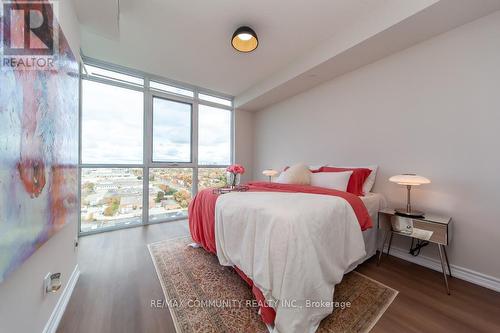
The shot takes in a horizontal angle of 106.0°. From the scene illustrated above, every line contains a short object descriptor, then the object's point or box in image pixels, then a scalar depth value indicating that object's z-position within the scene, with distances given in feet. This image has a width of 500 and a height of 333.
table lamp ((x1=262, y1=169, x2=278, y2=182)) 12.09
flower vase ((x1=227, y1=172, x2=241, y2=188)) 8.51
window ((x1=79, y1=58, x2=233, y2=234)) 10.06
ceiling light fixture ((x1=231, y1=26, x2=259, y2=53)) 7.27
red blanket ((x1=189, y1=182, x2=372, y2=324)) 6.02
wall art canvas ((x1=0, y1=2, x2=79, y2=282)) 2.54
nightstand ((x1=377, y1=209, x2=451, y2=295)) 5.68
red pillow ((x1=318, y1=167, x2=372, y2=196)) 7.76
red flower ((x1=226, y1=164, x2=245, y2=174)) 8.21
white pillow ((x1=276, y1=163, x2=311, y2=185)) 9.22
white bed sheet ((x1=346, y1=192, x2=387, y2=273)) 7.06
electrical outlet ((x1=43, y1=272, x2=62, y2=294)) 3.89
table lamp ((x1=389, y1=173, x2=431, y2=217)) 6.16
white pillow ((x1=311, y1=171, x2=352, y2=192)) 7.96
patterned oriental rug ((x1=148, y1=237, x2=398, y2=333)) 4.28
